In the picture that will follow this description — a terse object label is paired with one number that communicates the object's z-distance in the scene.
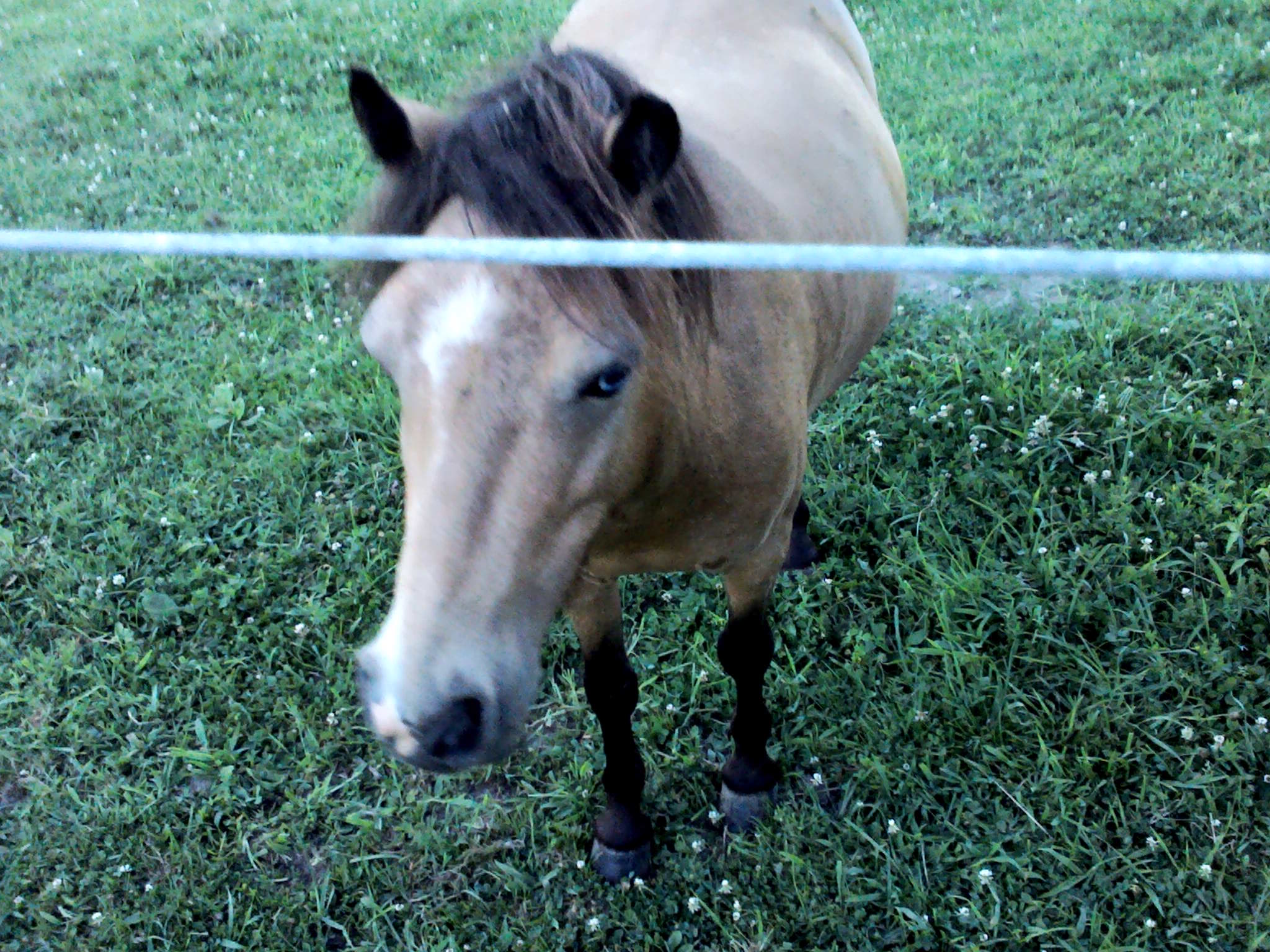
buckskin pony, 1.26
